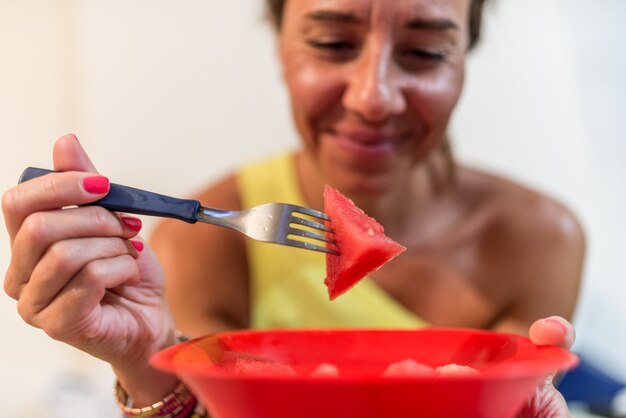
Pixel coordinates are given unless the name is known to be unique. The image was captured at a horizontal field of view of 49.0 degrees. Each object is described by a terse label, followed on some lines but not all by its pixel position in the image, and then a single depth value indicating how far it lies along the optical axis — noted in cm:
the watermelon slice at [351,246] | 68
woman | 68
